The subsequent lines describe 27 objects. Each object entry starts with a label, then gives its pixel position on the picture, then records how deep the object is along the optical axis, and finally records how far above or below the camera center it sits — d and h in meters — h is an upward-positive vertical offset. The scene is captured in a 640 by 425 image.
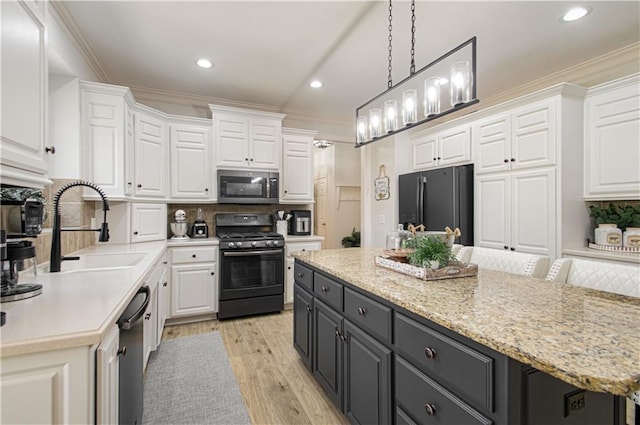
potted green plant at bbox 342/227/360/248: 6.46 -0.61
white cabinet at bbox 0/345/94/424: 0.87 -0.51
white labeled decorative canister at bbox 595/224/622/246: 2.67 -0.20
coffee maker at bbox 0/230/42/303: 1.25 -0.27
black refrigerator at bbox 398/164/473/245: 3.51 +0.16
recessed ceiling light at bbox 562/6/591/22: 2.23 +1.47
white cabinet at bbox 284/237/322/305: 3.82 -0.68
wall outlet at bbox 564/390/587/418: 0.93 -0.59
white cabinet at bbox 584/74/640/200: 2.52 +0.62
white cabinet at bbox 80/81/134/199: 2.70 +0.68
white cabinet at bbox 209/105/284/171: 3.67 +0.91
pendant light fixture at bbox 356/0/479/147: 1.57 +0.70
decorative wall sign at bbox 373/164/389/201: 4.72 +0.43
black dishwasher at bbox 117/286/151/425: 1.23 -0.66
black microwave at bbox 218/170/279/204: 3.70 +0.31
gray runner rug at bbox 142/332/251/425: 1.90 -1.25
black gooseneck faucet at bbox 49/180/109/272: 1.73 -0.17
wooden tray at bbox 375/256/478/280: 1.56 -0.31
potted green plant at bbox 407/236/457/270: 1.59 -0.22
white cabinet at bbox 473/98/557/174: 2.82 +0.74
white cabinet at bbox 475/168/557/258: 2.82 +0.01
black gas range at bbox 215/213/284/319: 3.48 -0.71
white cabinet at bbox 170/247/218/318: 3.34 -0.76
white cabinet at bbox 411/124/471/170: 3.62 +0.82
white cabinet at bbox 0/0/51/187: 1.14 +0.49
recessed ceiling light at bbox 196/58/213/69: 3.00 +1.48
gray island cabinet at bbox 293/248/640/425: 0.86 -0.52
